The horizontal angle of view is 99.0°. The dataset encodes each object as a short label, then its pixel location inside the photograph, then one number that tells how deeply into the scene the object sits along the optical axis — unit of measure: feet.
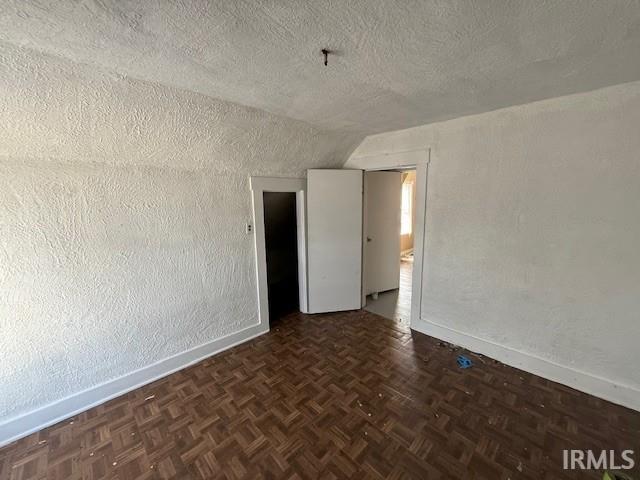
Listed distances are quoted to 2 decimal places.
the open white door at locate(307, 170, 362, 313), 10.79
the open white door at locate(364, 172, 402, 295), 12.67
